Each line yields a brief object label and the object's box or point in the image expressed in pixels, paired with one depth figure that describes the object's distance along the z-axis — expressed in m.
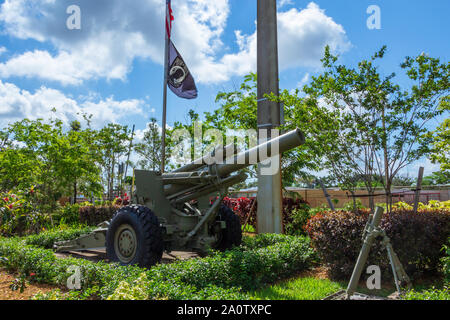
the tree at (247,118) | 10.63
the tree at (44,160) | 11.01
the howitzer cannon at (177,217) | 5.63
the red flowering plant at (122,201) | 13.21
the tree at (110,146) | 18.14
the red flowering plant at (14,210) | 7.40
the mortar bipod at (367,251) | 3.54
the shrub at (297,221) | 9.94
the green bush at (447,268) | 4.36
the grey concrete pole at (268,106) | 8.52
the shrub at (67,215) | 13.05
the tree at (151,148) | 17.22
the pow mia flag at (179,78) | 12.05
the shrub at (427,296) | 3.27
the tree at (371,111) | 5.73
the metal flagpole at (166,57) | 11.49
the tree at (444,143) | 7.73
